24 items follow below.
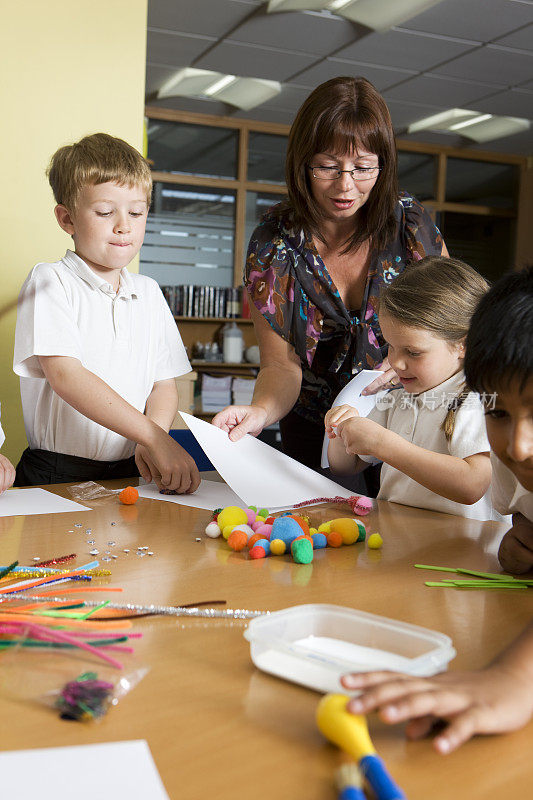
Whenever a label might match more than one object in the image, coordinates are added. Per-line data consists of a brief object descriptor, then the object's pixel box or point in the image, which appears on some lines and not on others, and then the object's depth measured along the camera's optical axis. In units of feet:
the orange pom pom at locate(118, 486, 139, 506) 4.23
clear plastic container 1.85
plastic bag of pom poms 1.74
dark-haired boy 1.59
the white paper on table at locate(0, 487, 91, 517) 3.99
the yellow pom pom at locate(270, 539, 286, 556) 3.22
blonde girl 4.27
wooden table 1.51
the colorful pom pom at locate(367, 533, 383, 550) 3.40
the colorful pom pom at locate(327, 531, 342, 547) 3.40
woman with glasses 5.29
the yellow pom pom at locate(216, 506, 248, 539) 3.51
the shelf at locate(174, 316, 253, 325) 19.77
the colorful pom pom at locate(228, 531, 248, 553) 3.28
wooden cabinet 19.48
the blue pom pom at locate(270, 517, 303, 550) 3.26
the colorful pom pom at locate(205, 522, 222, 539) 3.50
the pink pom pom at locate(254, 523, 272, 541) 3.35
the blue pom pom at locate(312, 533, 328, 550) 3.34
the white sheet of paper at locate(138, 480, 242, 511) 4.39
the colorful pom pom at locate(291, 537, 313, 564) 3.11
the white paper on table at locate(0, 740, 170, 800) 1.43
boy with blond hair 5.01
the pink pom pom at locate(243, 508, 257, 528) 3.62
